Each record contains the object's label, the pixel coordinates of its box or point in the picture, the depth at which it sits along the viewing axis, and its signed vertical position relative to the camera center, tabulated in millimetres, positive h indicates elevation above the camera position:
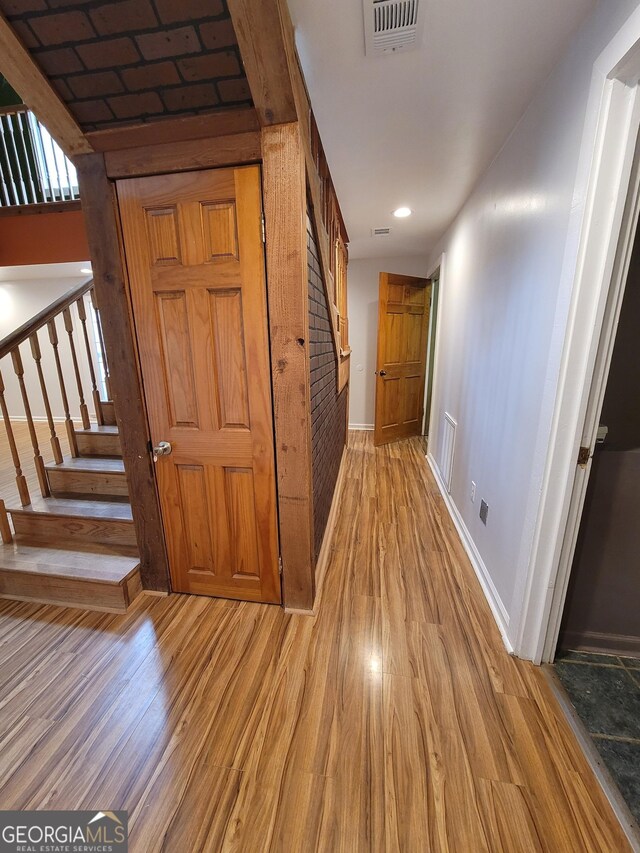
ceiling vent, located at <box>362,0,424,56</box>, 1006 +1065
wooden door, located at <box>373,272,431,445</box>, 3811 -7
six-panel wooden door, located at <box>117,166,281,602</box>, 1354 -48
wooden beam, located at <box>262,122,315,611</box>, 1241 +36
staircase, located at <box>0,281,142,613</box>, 1729 -966
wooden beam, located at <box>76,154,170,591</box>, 1378 -19
